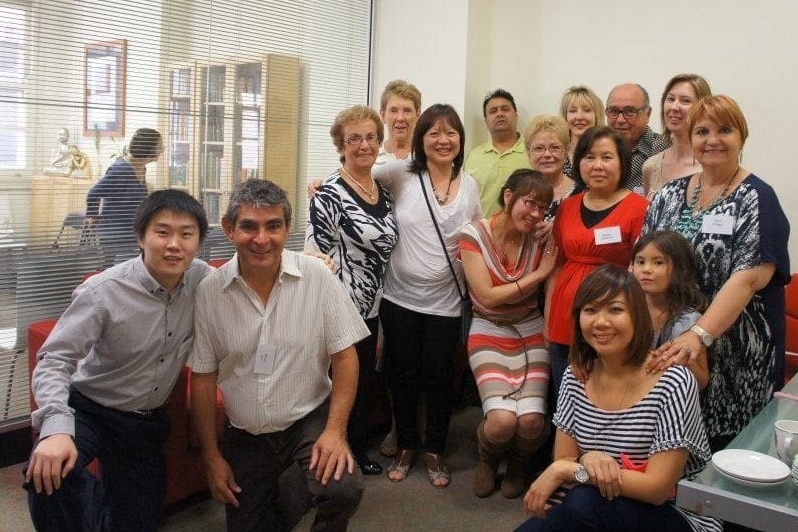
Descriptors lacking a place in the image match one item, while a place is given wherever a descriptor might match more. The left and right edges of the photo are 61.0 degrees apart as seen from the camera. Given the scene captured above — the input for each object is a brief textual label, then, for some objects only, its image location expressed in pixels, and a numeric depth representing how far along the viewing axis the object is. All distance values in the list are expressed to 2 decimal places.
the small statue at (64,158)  3.15
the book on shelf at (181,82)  3.60
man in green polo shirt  3.42
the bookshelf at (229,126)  3.68
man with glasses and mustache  3.15
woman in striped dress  2.71
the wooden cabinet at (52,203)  3.11
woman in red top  2.43
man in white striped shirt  2.08
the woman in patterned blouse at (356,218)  2.70
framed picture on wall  3.21
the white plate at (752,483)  1.32
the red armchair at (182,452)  2.49
